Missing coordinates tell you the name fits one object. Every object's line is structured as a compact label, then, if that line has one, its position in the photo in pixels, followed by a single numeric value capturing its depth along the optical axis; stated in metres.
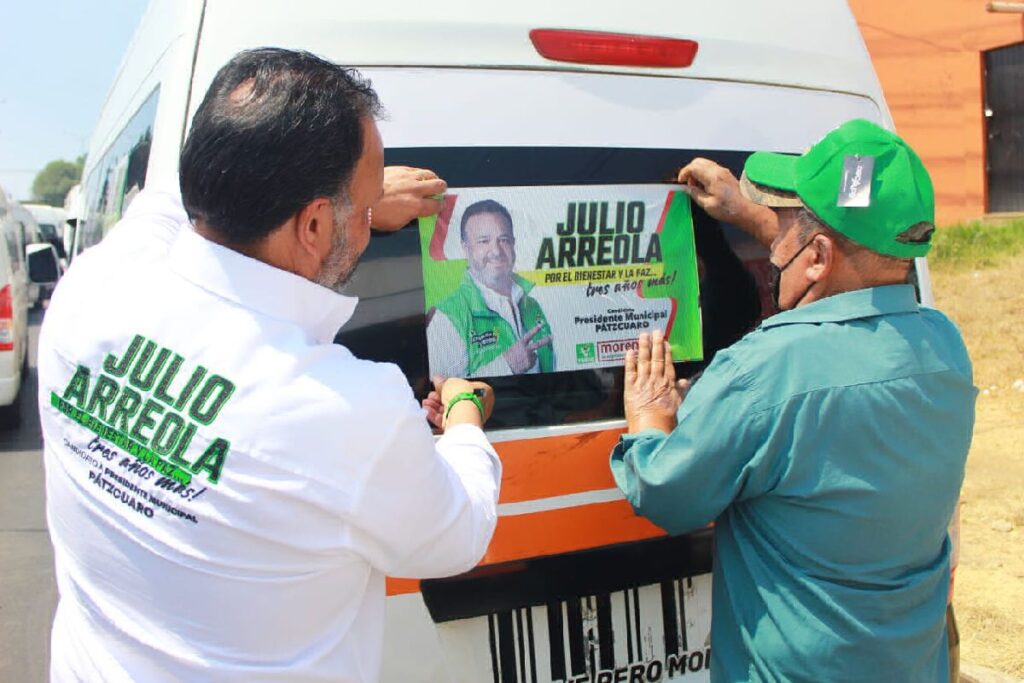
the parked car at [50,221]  27.00
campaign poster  2.10
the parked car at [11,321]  8.20
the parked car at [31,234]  18.91
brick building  12.12
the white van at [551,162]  1.99
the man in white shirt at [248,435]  1.26
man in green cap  1.69
